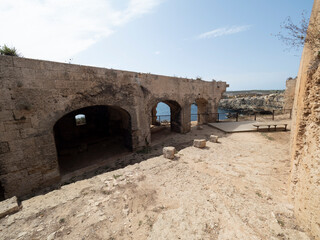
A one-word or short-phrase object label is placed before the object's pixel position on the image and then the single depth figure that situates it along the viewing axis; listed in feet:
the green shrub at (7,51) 14.65
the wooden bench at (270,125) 30.28
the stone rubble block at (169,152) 18.50
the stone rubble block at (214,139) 25.49
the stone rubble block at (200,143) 22.39
